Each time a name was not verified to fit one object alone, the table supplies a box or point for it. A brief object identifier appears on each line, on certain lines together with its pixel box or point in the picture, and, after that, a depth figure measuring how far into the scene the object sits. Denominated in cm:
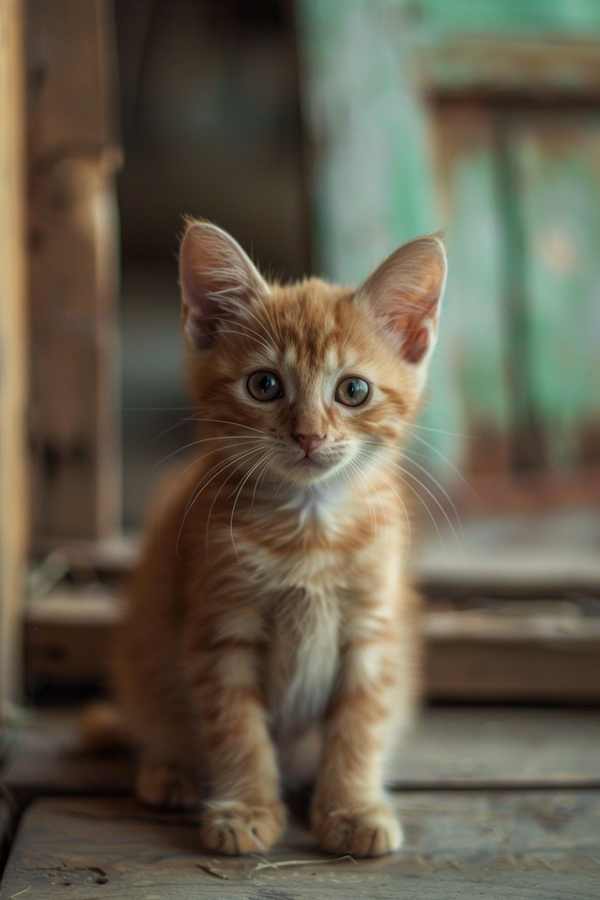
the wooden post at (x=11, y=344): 79
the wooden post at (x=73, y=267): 84
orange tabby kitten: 72
